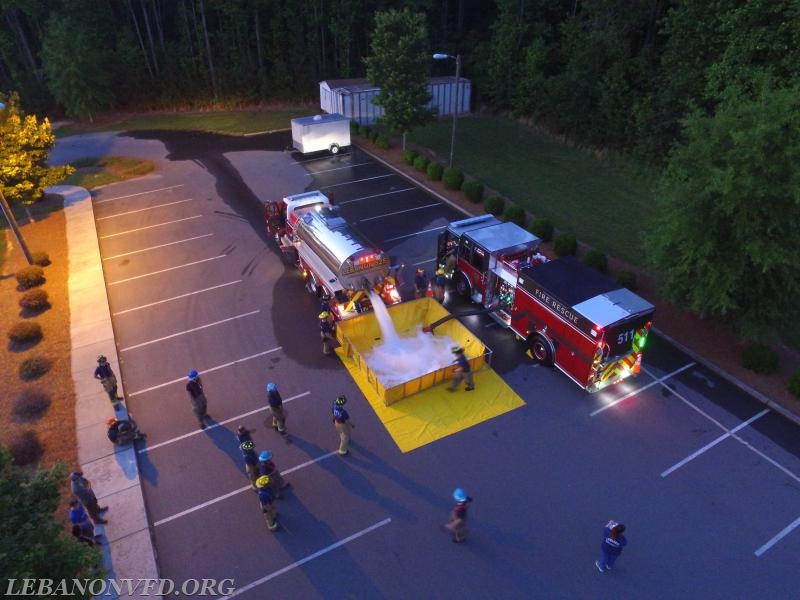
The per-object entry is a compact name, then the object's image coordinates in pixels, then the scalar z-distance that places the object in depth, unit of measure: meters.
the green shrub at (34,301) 18.75
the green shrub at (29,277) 20.02
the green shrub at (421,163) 29.77
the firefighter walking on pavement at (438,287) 18.19
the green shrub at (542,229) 22.09
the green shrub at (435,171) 28.44
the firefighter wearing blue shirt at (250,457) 11.59
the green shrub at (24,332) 17.09
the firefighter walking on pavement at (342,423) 12.52
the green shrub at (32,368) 15.83
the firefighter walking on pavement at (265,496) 10.88
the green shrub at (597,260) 19.75
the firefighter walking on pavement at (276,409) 13.19
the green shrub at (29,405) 14.48
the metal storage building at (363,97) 37.12
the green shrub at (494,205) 24.44
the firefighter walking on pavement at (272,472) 11.45
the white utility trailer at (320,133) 31.78
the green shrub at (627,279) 18.88
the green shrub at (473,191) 26.03
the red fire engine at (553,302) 14.10
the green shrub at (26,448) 13.04
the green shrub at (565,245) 20.97
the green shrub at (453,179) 27.25
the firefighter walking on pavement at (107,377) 14.11
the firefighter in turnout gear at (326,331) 16.11
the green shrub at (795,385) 14.56
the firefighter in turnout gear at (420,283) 18.53
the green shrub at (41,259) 21.72
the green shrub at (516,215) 23.19
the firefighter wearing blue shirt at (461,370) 14.50
